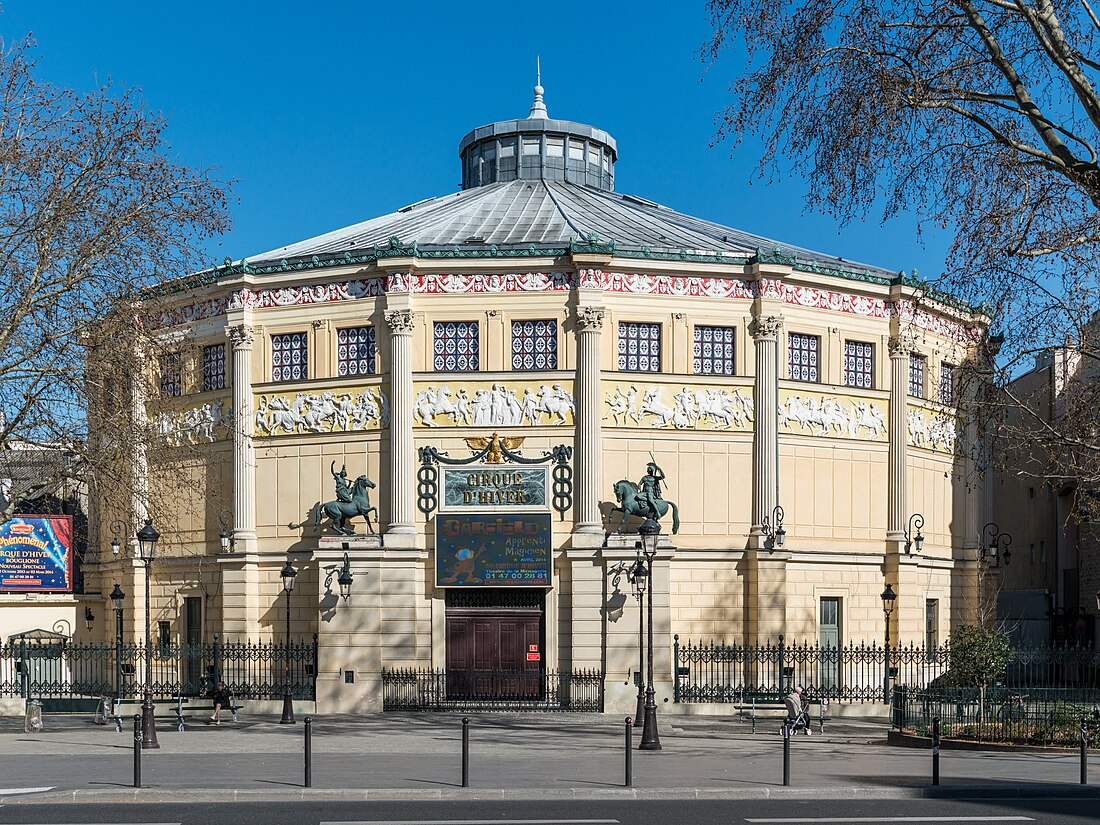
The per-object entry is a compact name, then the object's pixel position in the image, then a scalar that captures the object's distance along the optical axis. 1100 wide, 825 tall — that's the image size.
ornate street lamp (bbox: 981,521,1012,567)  48.91
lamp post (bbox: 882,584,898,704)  38.13
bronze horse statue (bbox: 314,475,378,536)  40.59
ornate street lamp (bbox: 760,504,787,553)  41.84
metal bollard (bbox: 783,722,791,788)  21.09
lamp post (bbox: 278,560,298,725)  35.25
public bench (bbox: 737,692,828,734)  36.12
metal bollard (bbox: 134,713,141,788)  20.88
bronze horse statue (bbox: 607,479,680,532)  40.12
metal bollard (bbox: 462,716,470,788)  21.03
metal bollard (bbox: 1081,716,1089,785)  21.66
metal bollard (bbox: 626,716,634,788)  21.02
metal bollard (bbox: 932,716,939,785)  21.32
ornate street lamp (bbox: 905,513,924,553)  44.84
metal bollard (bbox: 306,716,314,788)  20.89
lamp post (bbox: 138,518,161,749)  28.05
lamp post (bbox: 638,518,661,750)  27.00
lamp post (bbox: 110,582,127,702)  38.31
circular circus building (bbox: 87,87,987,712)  40.28
